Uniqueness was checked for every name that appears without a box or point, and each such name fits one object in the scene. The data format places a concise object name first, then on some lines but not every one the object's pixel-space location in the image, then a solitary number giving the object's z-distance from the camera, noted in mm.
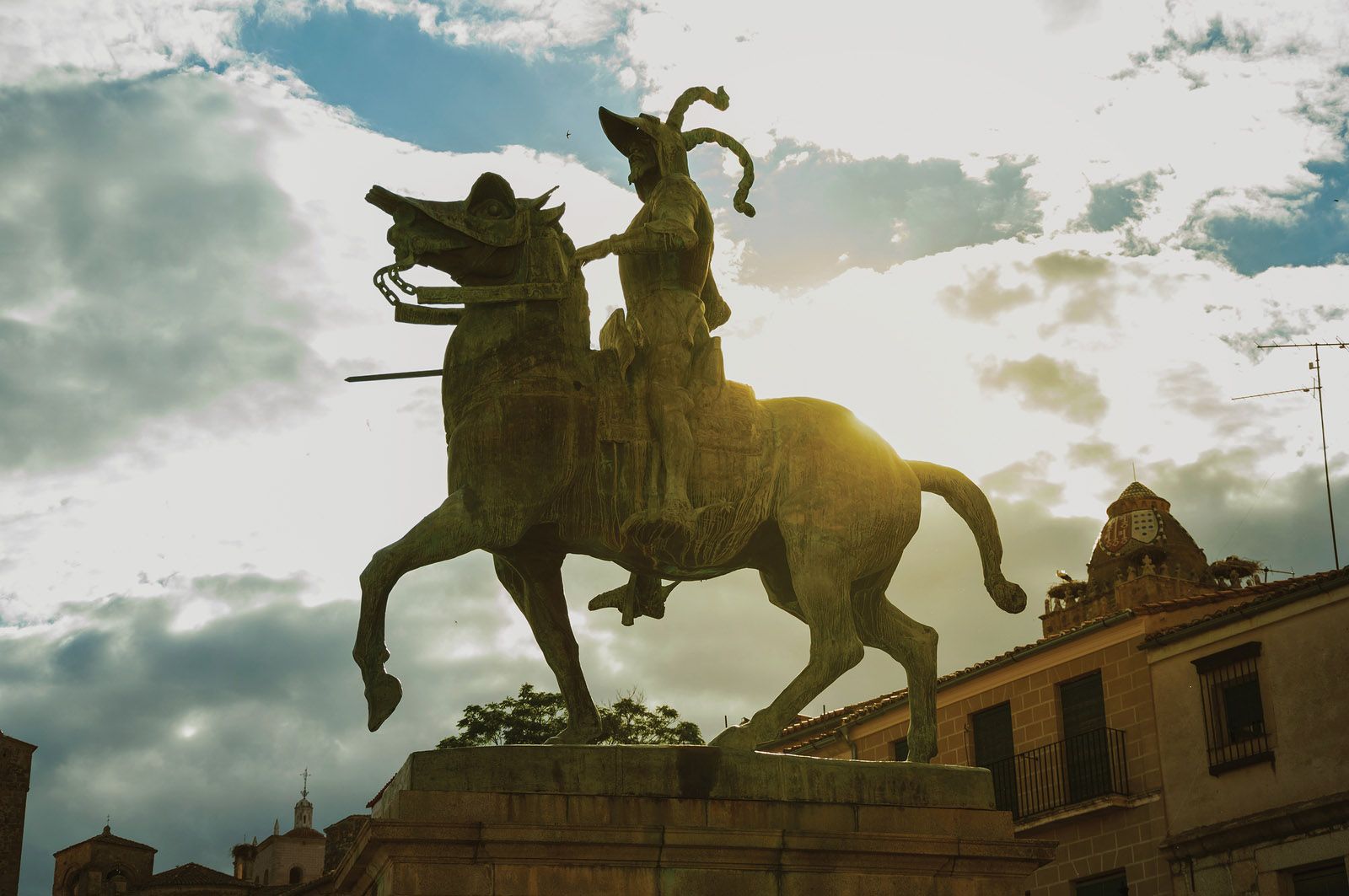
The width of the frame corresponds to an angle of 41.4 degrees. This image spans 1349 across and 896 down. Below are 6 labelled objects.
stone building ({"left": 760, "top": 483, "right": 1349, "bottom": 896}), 25625
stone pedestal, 8586
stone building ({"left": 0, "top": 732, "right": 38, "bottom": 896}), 50194
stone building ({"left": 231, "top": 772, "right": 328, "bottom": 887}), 57469
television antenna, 30877
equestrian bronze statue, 9781
